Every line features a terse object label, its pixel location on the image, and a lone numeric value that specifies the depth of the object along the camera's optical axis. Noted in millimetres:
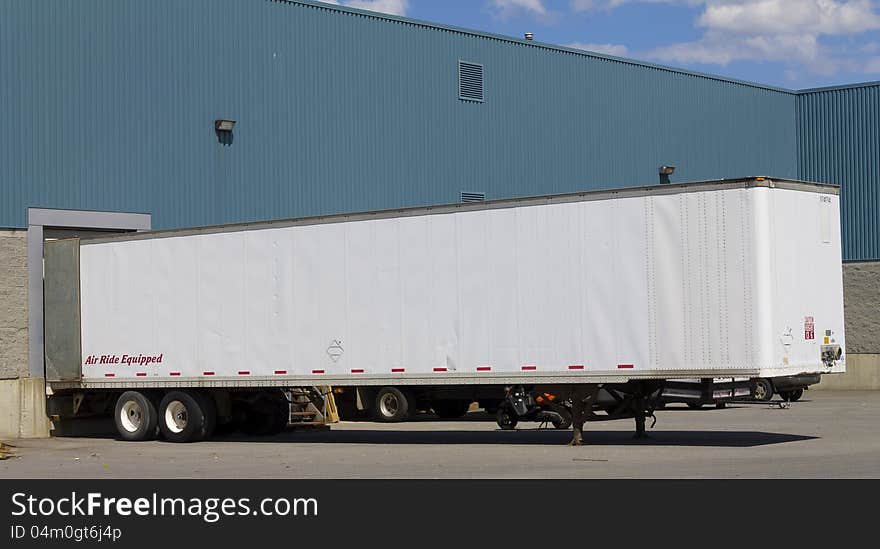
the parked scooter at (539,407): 22891
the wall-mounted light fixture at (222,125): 32188
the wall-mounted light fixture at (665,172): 43000
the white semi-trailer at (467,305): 20844
